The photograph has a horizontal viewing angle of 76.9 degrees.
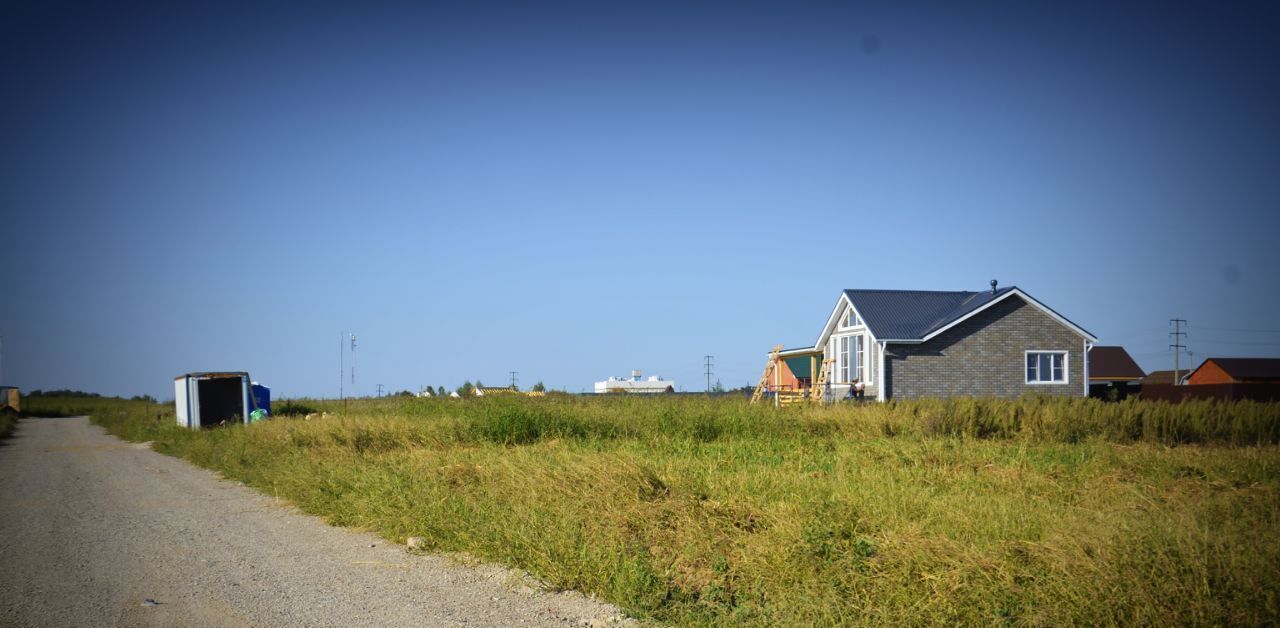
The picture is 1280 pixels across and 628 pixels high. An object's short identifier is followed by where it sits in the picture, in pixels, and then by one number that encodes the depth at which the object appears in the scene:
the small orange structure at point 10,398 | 50.86
